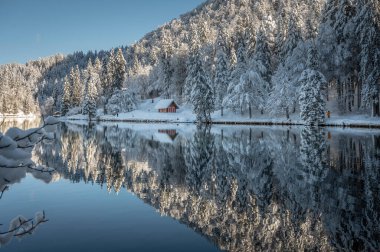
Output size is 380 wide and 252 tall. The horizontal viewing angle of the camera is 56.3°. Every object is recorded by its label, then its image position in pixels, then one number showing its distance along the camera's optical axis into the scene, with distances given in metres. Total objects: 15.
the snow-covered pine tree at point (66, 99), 107.69
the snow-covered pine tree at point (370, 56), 37.81
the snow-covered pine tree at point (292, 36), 56.28
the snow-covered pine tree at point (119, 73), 97.12
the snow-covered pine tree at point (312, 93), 43.50
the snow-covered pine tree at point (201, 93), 59.50
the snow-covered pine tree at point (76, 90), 111.12
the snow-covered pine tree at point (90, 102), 88.81
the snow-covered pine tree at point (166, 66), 93.94
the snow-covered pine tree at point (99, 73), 111.86
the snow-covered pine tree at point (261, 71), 57.09
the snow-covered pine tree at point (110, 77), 99.12
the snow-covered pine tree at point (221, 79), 67.25
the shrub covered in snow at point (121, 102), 89.62
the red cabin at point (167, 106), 83.88
